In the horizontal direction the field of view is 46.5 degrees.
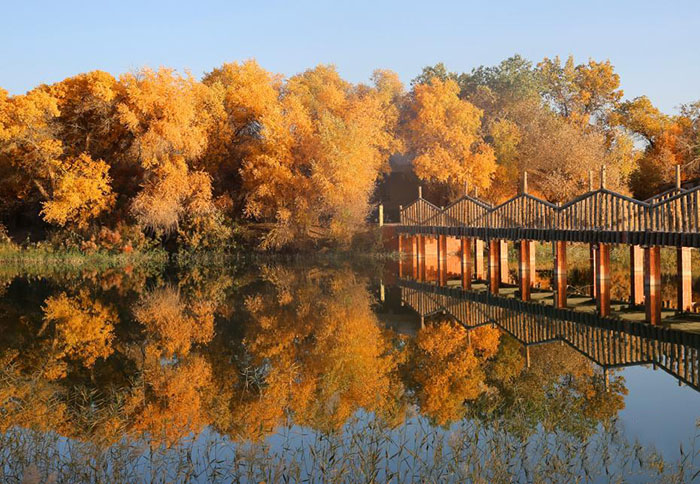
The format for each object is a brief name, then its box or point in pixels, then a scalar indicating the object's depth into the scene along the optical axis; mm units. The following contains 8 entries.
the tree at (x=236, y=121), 41188
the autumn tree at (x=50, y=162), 38031
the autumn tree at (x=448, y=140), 42312
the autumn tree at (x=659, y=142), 42438
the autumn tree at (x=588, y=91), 51250
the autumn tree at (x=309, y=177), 38812
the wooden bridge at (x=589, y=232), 16969
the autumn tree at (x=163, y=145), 37906
